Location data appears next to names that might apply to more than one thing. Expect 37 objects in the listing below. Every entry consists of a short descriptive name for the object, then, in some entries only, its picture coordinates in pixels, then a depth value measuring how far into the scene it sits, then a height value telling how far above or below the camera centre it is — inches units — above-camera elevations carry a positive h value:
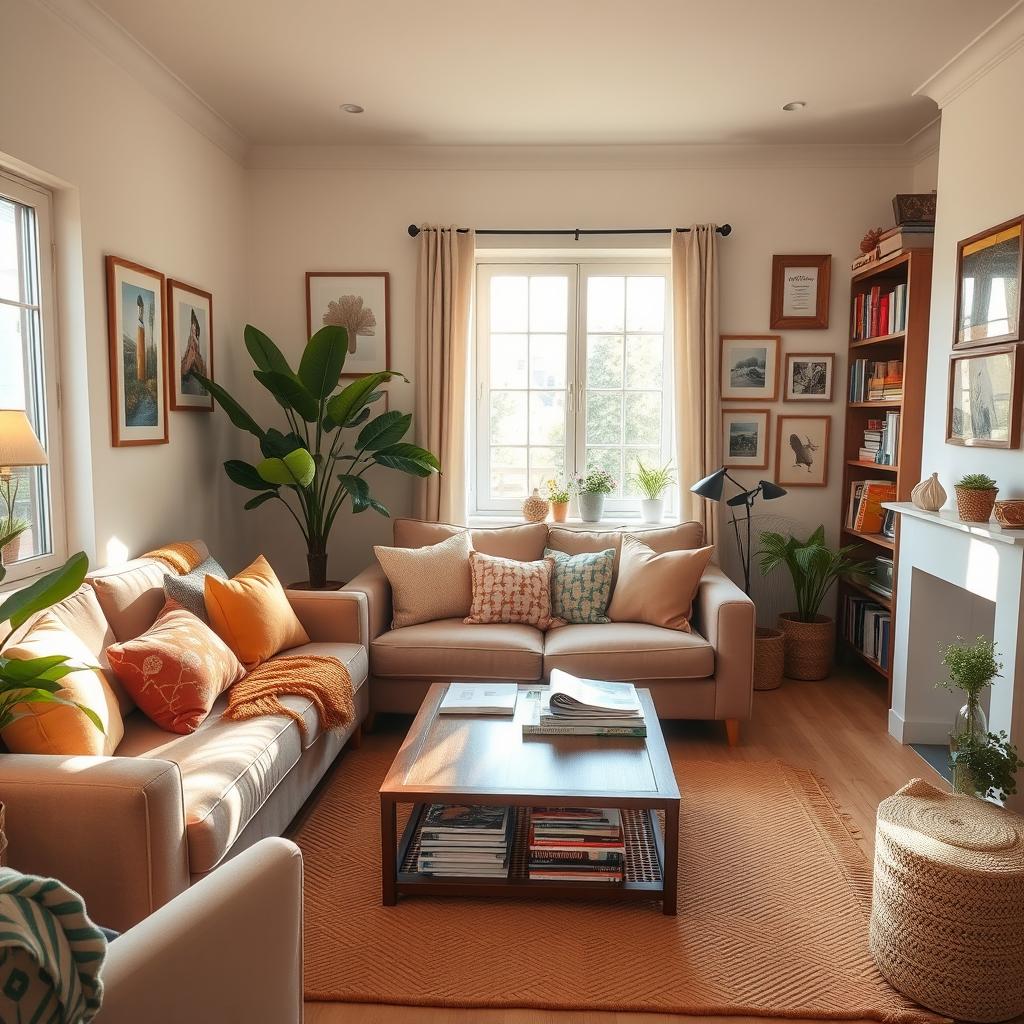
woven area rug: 82.0 -54.1
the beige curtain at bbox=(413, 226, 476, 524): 181.2 +15.2
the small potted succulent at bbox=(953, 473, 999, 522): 118.6 -9.6
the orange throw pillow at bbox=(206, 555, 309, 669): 121.3 -27.7
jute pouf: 77.0 -44.4
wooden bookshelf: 153.1 +4.1
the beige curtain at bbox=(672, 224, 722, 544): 179.9 +15.5
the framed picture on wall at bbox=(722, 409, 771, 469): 186.7 -2.3
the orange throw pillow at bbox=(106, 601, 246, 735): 100.0 -29.8
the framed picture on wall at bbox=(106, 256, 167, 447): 130.0 +11.3
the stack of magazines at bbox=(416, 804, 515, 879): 97.3 -48.3
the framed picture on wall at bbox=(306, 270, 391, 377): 185.8 +25.2
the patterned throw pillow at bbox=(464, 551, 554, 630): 155.2 -30.6
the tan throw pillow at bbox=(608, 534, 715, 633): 151.8 -29.0
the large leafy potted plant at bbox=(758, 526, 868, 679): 172.9 -33.9
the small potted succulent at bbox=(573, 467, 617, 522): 183.5 -14.5
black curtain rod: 181.8 +41.4
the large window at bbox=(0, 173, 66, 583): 111.8 +8.5
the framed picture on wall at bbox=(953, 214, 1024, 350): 117.6 +21.5
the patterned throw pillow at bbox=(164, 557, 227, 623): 119.9 -23.5
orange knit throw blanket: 107.7 -35.1
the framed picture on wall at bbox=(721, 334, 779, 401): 184.7 +13.0
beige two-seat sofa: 141.2 -38.3
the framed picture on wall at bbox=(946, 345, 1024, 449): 117.4 +4.5
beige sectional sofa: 74.4 -36.4
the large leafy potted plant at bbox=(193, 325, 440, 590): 159.2 -1.4
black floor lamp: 160.1 -12.1
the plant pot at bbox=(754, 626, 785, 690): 172.4 -47.1
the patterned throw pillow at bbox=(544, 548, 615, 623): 157.6 -29.9
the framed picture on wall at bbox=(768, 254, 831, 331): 182.1 +28.9
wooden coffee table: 92.0 -39.2
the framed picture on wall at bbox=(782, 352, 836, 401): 184.7 +10.9
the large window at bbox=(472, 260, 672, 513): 190.7 +13.0
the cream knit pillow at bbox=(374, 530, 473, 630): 155.7 -28.8
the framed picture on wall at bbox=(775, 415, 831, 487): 186.1 -5.1
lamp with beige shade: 78.1 -1.9
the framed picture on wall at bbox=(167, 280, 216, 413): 151.1 +15.1
